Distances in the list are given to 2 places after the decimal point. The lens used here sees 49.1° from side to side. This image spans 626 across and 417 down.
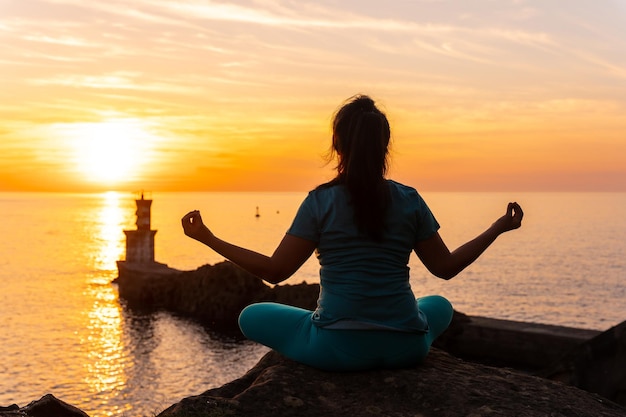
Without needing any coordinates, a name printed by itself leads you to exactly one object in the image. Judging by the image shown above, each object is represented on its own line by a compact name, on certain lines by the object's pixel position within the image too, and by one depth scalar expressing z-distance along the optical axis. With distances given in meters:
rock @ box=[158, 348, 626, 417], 4.15
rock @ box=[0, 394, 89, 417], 5.66
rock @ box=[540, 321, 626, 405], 8.76
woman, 4.17
